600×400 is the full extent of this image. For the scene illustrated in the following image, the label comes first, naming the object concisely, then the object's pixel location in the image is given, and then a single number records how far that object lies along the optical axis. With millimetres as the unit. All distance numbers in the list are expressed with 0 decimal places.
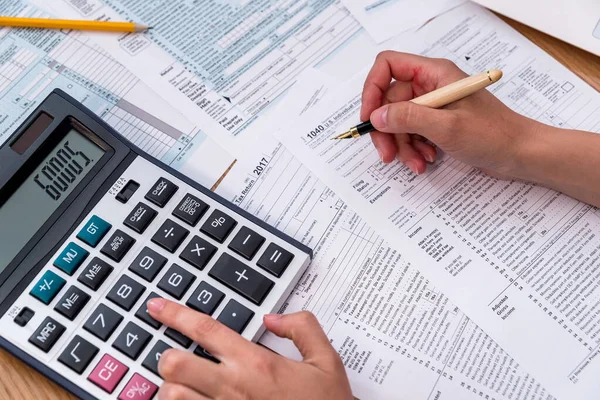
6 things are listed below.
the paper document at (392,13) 654
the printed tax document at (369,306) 500
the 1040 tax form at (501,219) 516
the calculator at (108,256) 463
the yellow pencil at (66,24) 640
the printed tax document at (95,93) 595
